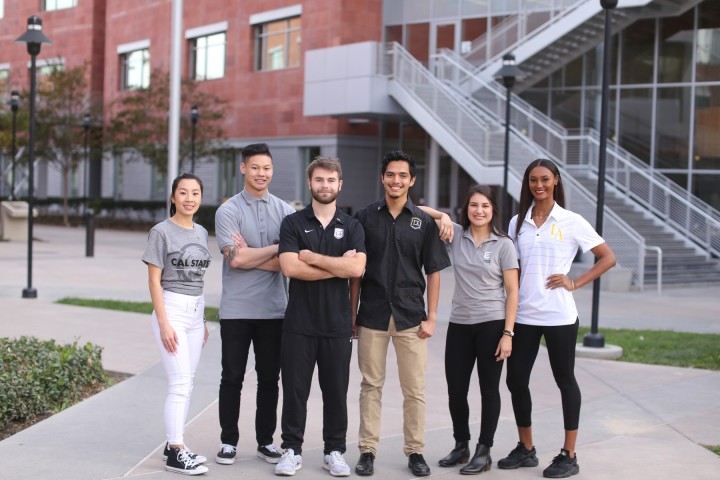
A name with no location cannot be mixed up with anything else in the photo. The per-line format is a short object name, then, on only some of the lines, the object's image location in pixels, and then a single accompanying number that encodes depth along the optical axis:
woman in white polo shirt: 5.61
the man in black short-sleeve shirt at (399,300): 5.58
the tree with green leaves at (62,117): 36.97
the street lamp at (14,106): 29.58
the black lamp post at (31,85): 13.23
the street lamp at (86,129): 34.94
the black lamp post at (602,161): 9.97
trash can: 26.53
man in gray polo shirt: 5.65
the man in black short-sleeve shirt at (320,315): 5.43
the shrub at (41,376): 6.61
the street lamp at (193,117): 29.69
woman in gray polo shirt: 5.62
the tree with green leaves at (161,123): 33.72
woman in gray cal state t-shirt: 5.45
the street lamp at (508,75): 17.88
